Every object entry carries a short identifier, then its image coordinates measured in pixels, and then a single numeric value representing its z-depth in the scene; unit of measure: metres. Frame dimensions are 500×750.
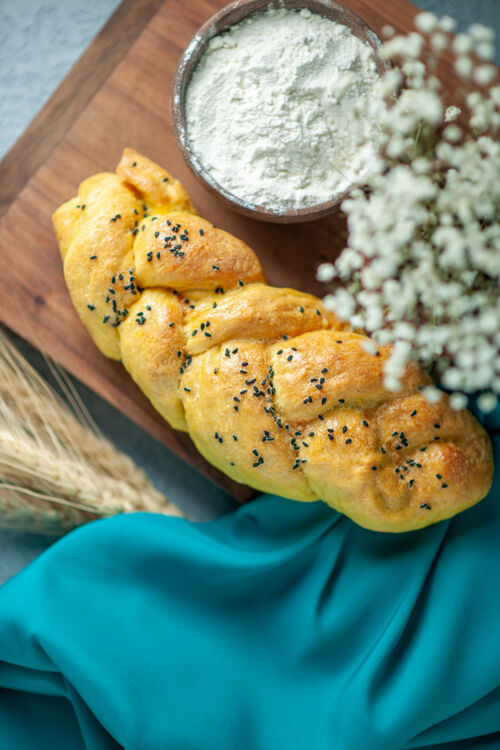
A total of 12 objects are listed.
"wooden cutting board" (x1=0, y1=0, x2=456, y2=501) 0.83
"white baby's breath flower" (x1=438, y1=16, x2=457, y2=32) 0.69
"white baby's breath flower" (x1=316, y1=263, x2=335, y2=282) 0.70
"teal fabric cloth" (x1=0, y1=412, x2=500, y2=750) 0.78
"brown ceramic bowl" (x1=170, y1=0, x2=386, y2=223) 0.78
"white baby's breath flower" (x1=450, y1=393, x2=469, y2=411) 0.68
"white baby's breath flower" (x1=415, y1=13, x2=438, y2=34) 0.69
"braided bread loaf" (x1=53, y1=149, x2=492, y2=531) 0.76
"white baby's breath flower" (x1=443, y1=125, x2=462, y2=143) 0.68
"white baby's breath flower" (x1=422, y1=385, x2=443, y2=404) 0.69
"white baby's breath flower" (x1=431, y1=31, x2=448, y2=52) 0.68
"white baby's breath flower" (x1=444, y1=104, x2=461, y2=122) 0.72
